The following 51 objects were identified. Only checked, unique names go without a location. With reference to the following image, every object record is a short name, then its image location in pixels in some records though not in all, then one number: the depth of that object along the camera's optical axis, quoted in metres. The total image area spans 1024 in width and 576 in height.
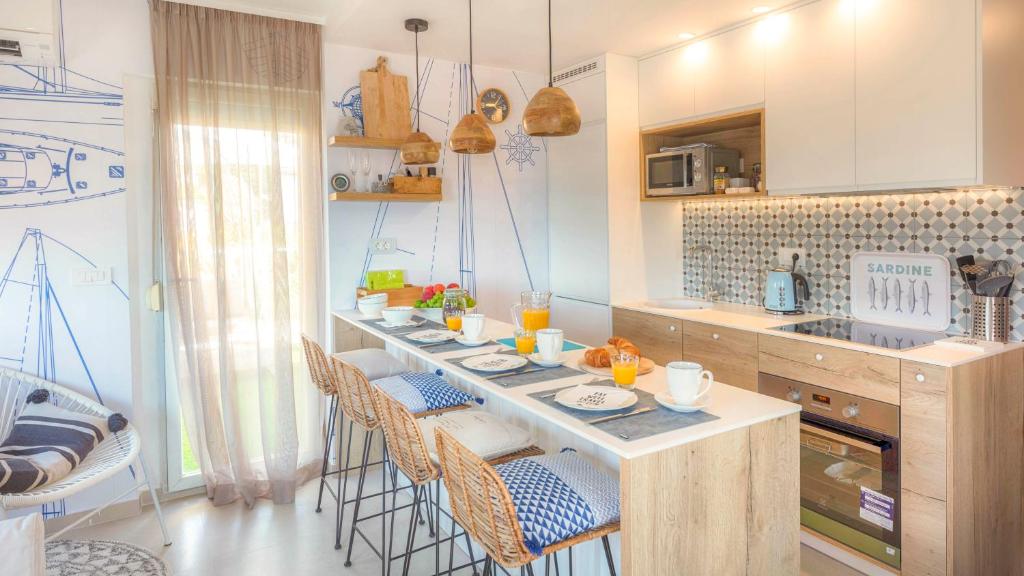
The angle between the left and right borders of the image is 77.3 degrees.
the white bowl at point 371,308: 3.49
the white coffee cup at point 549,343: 2.26
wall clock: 4.28
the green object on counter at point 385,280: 3.89
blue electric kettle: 3.44
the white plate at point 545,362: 2.28
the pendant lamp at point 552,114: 2.28
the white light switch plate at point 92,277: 3.16
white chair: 2.52
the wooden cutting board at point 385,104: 3.81
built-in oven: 2.56
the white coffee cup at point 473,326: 2.68
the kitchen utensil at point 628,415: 1.69
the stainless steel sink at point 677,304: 4.01
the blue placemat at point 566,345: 2.63
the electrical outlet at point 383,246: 3.93
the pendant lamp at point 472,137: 2.69
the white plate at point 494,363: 2.22
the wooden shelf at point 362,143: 3.60
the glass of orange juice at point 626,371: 1.99
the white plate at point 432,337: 2.74
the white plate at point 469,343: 2.67
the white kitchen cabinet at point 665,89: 3.72
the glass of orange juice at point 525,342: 2.41
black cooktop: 2.72
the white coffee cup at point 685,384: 1.75
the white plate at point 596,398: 1.78
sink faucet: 4.07
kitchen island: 1.55
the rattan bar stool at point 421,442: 2.03
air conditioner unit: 2.77
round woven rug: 2.79
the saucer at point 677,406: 1.75
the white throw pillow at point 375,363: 3.02
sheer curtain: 3.30
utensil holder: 2.62
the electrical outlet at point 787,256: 3.54
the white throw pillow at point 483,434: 2.13
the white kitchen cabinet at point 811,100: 2.92
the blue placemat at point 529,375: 2.09
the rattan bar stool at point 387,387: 2.52
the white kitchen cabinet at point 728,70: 3.32
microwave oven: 3.64
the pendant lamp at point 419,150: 3.21
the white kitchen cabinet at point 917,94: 2.49
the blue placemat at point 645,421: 1.61
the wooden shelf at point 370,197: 3.64
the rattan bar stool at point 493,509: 1.56
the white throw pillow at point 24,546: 1.71
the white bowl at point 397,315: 3.25
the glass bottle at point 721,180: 3.60
